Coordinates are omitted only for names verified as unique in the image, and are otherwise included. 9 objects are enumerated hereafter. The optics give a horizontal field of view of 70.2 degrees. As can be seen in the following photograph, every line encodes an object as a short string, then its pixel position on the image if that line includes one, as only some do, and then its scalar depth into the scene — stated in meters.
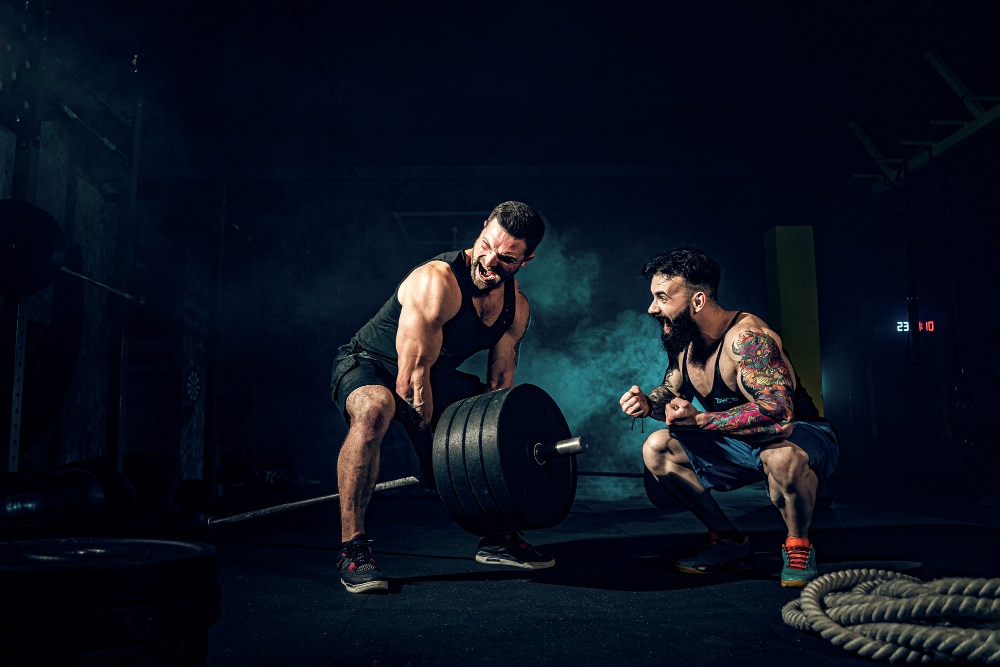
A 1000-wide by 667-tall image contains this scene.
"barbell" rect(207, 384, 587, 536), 1.92
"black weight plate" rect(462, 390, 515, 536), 1.93
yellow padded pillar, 5.72
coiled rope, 1.17
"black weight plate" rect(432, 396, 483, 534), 1.97
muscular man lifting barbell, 2.16
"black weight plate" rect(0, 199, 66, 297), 2.79
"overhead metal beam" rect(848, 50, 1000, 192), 4.37
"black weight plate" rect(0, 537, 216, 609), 0.94
